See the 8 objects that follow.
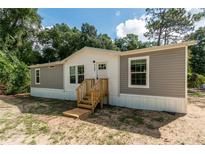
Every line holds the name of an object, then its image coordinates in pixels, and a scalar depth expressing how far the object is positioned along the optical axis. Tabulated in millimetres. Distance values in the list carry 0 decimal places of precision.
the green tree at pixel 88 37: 20733
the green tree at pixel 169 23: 14901
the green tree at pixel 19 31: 15874
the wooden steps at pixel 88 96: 5439
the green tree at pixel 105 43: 21446
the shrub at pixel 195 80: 15137
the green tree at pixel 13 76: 11765
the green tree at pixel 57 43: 20138
